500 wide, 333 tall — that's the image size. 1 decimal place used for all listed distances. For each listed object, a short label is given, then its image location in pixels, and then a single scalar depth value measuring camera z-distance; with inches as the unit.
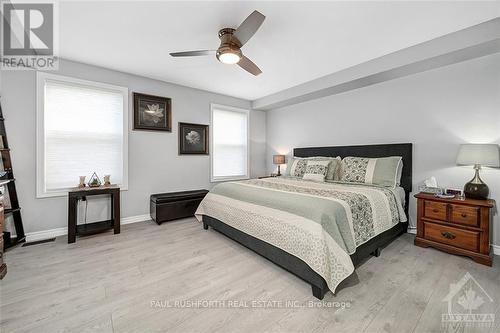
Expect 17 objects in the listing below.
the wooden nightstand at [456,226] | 87.6
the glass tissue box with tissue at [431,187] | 107.7
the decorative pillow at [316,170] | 136.4
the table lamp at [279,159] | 197.9
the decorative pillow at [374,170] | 116.2
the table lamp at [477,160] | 88.9
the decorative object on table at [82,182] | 120.4
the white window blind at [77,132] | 116.0
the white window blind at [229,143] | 188.4
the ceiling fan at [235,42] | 74.1
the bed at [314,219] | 67.3
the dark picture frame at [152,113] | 144.9
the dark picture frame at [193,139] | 165.6
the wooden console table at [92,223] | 110.3
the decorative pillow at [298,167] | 152.4
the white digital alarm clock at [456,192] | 98.5
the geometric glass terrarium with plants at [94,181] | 122.6
